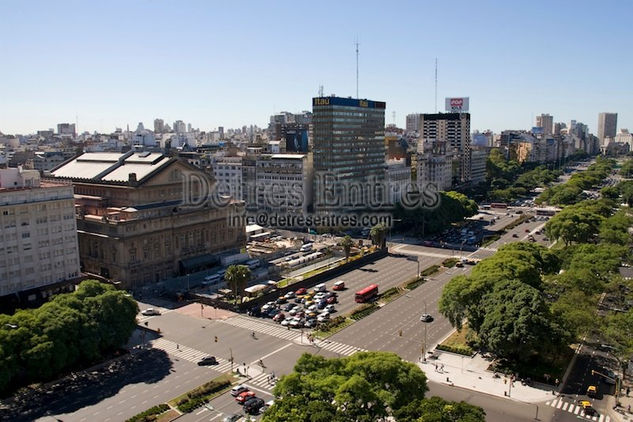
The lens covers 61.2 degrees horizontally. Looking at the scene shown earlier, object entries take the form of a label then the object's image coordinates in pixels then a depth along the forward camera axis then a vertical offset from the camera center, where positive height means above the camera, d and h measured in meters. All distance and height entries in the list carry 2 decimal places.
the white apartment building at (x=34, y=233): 95.94 -16.55
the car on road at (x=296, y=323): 97.25 -33.08
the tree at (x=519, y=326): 75.31 -26.96
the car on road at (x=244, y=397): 69.12 -33.00
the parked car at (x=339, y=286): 120.36 -32.68
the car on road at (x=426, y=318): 99.94 -33.39
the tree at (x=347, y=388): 52.72 -25.90
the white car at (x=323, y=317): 99.96 -33.17
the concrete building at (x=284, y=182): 185.62 -14.67
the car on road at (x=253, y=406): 66.88 -33.02
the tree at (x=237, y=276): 104.69 -26.19
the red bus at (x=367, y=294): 110.62 -32.12
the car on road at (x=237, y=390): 71.00 -32.98
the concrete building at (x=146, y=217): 119.06 -17.58
